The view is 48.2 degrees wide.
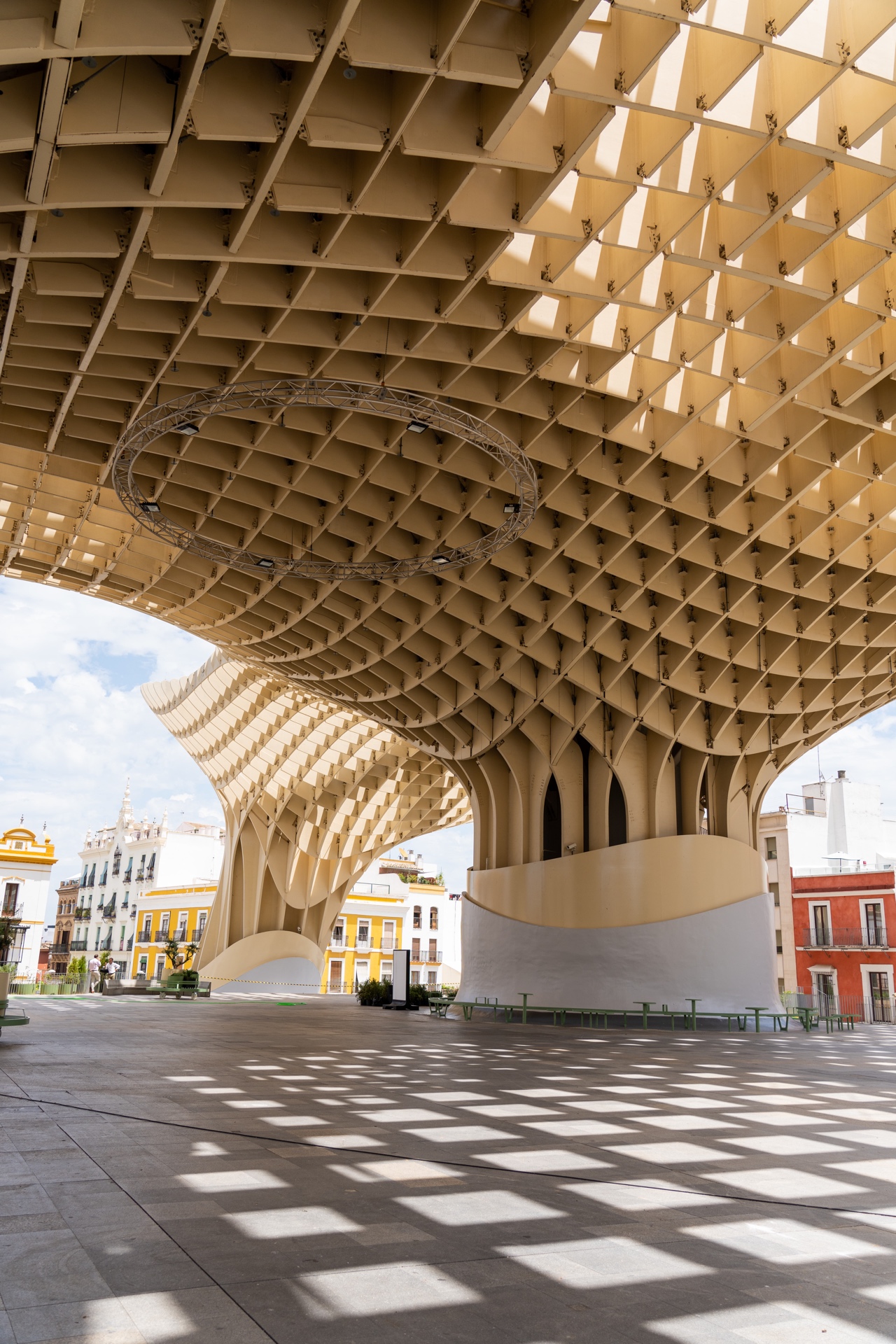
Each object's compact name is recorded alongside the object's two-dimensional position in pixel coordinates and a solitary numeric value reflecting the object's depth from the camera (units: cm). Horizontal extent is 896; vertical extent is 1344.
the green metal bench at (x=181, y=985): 4544
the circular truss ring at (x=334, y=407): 1877
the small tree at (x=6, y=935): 2225
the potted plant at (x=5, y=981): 2067
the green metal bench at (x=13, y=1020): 2036
